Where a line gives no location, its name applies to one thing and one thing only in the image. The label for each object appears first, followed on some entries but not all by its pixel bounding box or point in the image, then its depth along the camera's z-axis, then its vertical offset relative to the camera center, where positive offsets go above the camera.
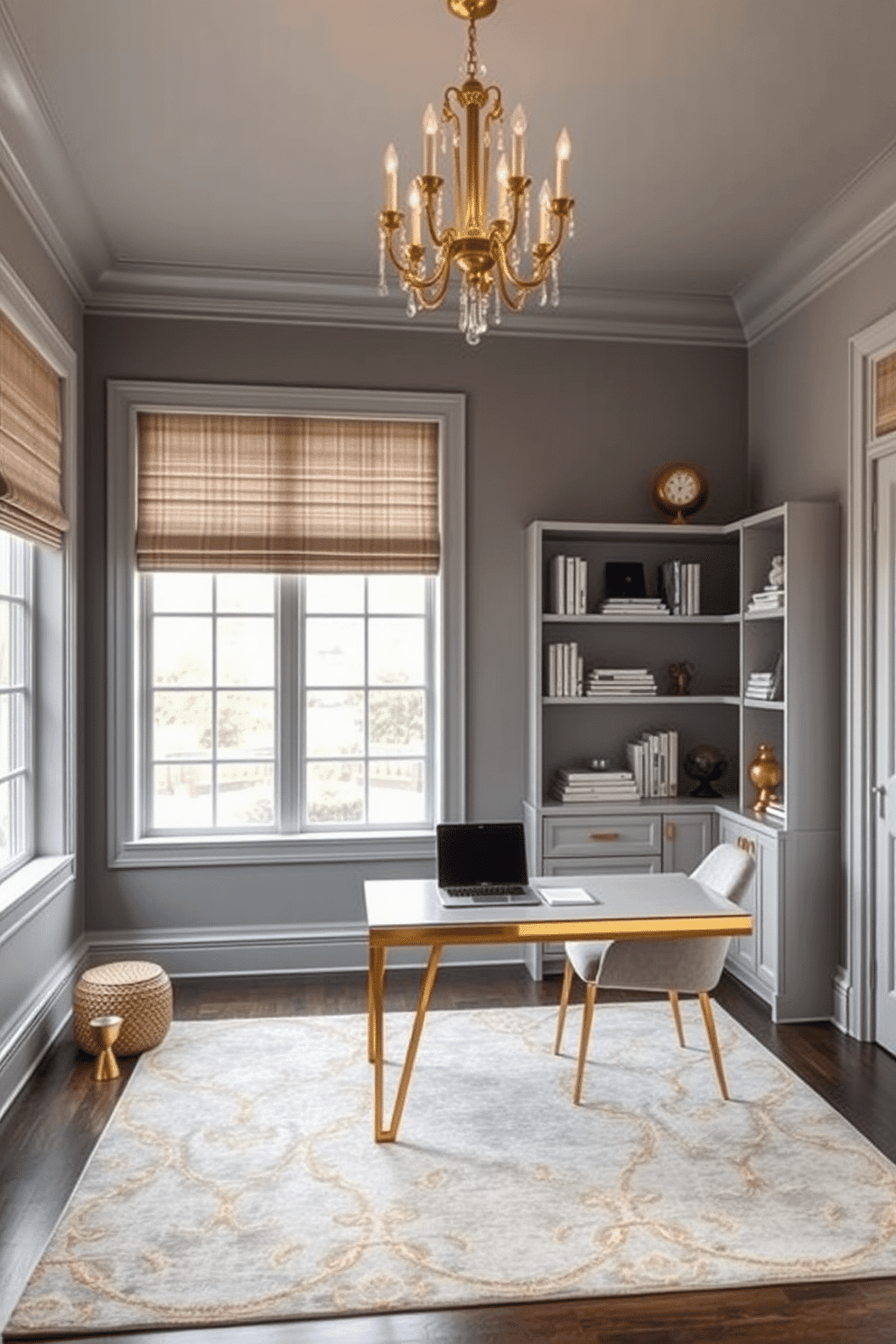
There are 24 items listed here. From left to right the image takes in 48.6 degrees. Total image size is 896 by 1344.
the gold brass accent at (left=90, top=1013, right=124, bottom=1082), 3.47 -1.35
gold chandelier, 2.36 +1.10
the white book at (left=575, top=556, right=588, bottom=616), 4.66 +0.35
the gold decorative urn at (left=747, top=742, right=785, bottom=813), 4.30 -0.48
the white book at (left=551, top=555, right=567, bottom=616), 4.65 +0.37
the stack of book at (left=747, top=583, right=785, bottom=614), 4.20 +0.28
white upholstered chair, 3.16 -0.97
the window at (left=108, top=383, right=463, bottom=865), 4.58 -0.15
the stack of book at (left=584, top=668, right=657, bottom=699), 4.70 -0.08
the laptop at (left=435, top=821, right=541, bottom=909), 3.22 -0.64
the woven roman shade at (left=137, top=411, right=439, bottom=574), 4.61 +0.80
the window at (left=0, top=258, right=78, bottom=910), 3.56 +0.17
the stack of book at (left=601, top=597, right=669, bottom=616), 4.70 +0.27
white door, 3.69 -0.33
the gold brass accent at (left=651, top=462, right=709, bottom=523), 4.76 +0.85
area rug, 2.29 -1.42
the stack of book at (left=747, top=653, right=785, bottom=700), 4.26 -0.08
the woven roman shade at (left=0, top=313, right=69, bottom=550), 3.30 +0.80
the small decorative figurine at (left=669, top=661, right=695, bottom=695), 4.84 -0.06
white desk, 2.85 -0.76
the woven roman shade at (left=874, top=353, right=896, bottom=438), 3.69 +1.01
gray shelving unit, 4.03 -0.27
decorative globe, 4.81 -0.49
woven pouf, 3.61 -1.25
